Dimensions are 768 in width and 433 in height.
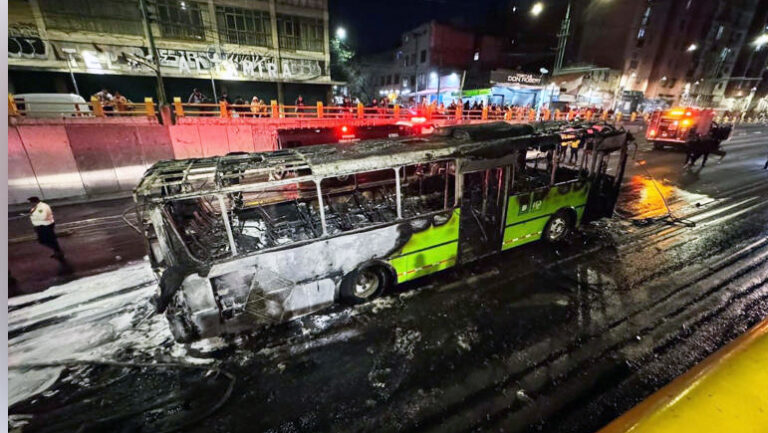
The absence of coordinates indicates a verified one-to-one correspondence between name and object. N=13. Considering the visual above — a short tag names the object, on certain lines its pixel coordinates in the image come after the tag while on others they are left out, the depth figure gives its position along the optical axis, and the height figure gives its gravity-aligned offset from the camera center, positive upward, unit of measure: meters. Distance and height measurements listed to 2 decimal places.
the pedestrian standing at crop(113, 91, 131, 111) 13.96 -0.05
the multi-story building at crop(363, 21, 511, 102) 40.72 +6.47
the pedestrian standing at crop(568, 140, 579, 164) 8.01 -1.01
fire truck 19.25 -1.15
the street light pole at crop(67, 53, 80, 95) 19.28 +2.23
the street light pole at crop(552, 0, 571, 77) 20.14 +4.28
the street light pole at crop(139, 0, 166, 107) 13.77 +2.53
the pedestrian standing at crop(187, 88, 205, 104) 17.83 +0.25
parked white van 12.42 -0.16
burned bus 4.72 -2.24
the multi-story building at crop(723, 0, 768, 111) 49.19 +5.89
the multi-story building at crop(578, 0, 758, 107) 37.81 +8.03
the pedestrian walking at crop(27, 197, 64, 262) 7.56 -2.83
